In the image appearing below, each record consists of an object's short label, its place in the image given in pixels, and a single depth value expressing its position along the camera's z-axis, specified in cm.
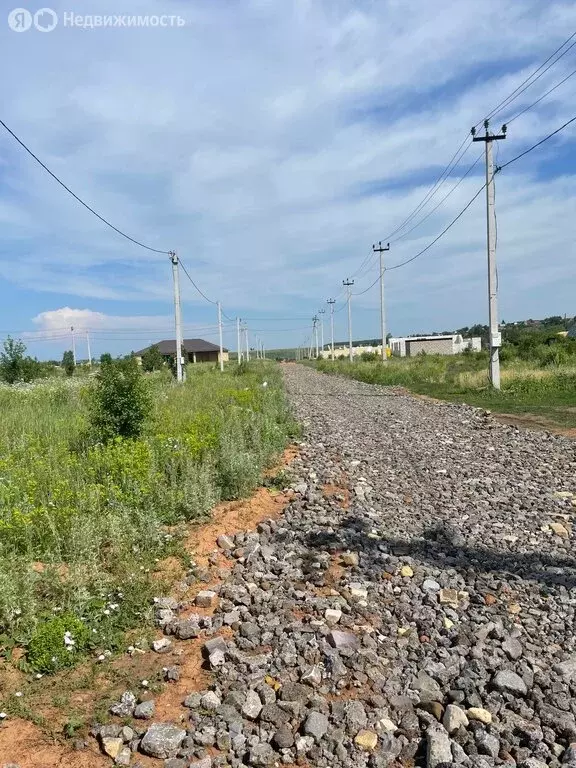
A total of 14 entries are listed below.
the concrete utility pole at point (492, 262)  2081
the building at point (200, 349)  9306
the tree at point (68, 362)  5031
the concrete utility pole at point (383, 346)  4406
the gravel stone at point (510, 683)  311
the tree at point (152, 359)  4742
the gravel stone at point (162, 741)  277
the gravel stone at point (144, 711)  300
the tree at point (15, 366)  3055
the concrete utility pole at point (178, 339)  2602
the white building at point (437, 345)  8225
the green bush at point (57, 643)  337
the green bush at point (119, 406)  897
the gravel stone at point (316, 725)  285
